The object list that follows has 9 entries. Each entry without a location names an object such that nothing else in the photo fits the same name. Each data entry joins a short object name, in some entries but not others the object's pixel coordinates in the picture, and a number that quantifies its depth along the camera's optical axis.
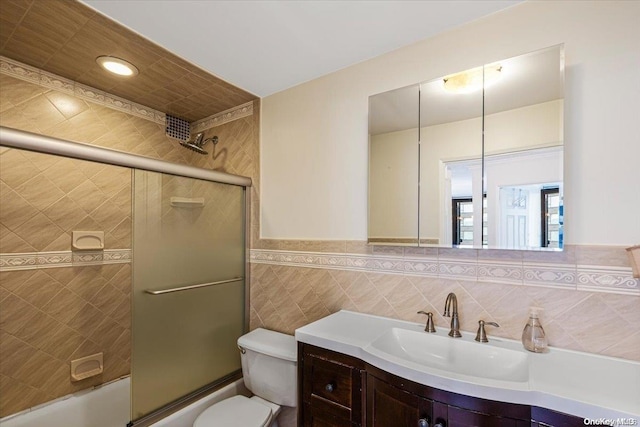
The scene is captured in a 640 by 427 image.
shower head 2.37
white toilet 1.63
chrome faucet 1.37
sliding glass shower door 1.63
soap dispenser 1.20
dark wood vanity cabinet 0.93
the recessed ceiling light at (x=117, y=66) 1.75
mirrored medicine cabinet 1.25
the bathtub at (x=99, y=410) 1.74
